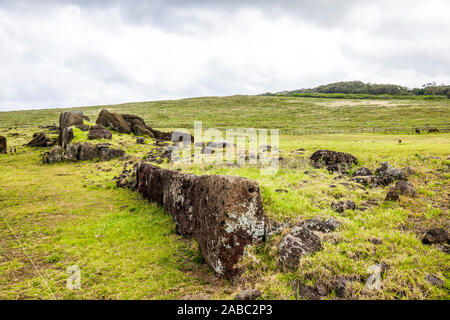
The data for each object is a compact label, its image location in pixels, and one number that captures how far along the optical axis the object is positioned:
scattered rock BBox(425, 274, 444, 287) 5.79
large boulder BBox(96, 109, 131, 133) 37.50
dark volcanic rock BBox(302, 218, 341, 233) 8.01
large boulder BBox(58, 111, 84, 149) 31.05
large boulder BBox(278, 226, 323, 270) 6.91
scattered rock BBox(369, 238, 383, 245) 7.30
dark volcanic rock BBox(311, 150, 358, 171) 15.08
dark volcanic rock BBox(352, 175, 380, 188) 12.04
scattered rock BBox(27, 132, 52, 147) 36.56
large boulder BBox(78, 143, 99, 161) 28.16
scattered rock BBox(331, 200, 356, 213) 9.57
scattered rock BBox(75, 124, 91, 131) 33.52
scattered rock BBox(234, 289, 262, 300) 6.18
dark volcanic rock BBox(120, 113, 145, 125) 40.28
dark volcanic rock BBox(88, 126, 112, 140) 30.79
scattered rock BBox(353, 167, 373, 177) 13.41
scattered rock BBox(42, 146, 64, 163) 28.12
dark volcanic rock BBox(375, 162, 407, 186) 12.21
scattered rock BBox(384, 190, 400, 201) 10.04
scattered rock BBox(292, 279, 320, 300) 5.93
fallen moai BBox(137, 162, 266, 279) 7.66
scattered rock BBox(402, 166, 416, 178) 12.75
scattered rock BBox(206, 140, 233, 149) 22.47
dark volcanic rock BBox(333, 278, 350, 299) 5.83
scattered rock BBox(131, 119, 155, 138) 38.12
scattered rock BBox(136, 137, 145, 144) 32.47
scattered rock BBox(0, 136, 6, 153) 35.01
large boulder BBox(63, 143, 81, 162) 28.11
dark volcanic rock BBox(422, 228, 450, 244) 7.27
